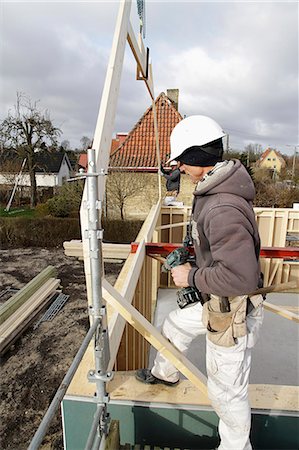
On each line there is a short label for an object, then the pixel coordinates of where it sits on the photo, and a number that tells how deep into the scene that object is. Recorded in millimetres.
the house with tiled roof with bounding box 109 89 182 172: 12633
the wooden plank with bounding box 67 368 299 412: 1815
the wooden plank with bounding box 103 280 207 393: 1767
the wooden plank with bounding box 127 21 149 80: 2431
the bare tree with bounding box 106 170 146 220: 12852
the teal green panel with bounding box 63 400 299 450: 1783
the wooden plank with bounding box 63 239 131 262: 10297
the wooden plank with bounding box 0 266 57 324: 7828
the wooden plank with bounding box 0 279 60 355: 7305
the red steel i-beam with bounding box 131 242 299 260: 3254
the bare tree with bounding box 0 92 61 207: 20047
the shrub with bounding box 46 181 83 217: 15859
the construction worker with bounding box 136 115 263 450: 1342
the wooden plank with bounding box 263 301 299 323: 2594
